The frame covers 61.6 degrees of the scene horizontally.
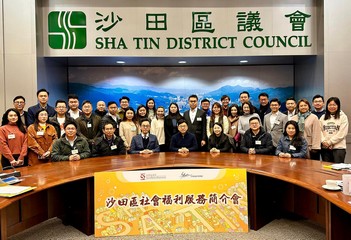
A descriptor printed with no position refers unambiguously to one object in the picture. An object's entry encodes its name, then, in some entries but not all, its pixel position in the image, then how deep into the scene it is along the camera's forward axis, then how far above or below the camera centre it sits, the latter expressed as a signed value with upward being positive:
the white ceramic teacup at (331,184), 2.21 -0.53
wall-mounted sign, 5.54 +1.65
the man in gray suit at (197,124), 4.63 -0.14
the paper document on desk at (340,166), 2.85 -0.52
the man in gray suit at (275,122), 4.27 -0.12
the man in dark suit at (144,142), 4.18 -0.37
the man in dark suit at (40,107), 4.19 +0.15
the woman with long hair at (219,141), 4.16 -0.37
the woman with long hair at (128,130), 4.52 -0.21
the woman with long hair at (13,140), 3.79 -0.29
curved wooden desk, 2.50 -0.78
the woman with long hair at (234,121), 4.67 -0.10
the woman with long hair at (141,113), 4.66 +0.05
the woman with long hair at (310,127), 4.01 -0.18
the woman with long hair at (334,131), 4.04 -0.25
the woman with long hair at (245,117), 4.51 -0.04
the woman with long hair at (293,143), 3.55 -0.36
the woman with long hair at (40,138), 3.77 -0.27
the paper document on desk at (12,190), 2.16 -0.55
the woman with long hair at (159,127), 4.68 -0.18
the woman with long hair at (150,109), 5.07 +0.12
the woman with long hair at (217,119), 4.61 -0.06
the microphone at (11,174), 2.57 -0.50
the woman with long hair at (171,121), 4.62 -0.09
